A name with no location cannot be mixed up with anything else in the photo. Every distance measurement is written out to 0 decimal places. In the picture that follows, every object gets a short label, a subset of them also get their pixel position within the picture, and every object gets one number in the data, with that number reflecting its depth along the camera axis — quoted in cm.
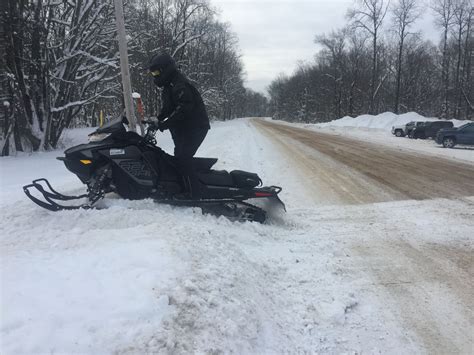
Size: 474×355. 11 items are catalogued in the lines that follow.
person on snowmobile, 508
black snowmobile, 496
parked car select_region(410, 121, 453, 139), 2591
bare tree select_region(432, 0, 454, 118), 4615
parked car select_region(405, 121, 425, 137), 2670
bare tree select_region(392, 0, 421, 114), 4607
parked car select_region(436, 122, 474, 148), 1936
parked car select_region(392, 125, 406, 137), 2922
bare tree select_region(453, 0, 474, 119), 4544
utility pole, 943
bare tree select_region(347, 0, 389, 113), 4797
